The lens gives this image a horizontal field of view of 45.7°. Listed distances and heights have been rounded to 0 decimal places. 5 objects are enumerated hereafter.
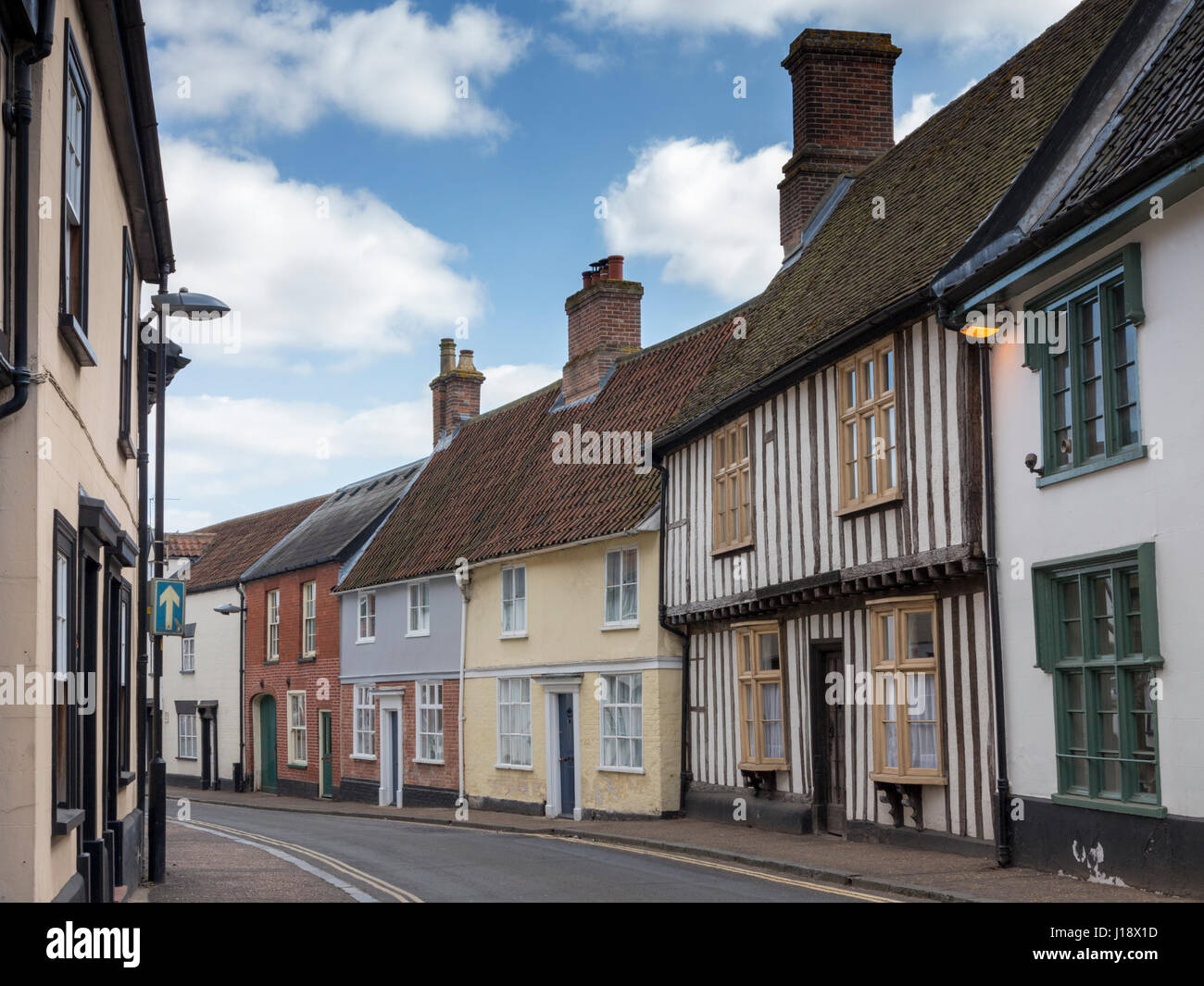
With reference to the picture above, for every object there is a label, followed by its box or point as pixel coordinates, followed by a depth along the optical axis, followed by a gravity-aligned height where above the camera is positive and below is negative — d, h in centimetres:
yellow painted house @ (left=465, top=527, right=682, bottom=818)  2317 -93
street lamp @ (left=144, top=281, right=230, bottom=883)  1369 +237
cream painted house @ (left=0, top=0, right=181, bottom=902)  741 +135
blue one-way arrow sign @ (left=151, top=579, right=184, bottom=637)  1370 +32
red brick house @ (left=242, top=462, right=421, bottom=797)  3612 -18
